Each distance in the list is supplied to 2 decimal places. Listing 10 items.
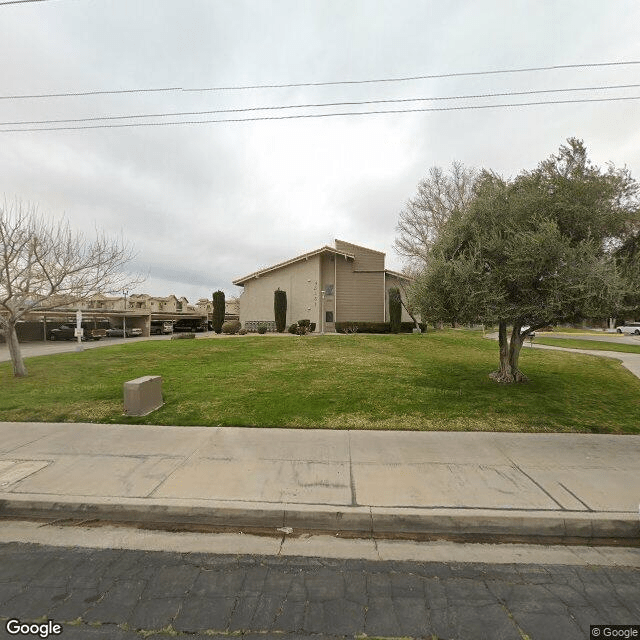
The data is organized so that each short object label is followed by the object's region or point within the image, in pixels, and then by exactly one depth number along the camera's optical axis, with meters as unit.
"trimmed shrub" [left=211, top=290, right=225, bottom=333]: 28.72
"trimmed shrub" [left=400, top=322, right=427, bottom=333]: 26.41
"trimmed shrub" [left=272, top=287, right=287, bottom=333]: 26.14
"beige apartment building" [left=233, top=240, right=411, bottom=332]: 26.81
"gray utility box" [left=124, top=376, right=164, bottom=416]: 6.79
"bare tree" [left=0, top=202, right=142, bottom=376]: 10.54
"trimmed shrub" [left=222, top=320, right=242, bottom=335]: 26.20
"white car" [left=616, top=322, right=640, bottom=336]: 38.37
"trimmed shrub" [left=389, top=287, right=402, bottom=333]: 25.52
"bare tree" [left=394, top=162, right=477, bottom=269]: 30.89
